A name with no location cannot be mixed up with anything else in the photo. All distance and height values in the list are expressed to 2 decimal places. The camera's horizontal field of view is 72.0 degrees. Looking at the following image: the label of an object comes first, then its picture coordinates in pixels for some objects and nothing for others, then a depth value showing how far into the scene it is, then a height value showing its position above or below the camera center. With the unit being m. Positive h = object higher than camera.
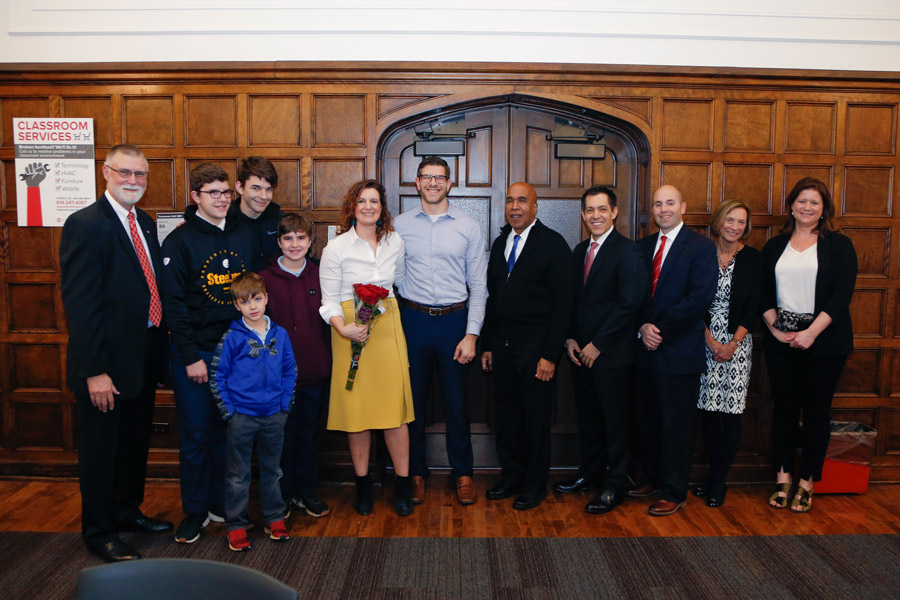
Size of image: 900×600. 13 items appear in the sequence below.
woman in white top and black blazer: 3.53 -0.31
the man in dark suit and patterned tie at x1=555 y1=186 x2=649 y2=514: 3.37 -0.34
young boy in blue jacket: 2.98 -0.64
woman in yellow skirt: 3.30 -0.30
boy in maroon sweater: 3.25 -0.43
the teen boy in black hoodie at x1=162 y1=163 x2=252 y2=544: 3.04 -0.22
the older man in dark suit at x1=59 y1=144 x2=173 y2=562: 2.81 -0.31
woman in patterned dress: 3.57 -0.40
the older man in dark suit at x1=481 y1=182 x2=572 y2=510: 3.43 -0.37
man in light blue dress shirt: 3.50 -0.15
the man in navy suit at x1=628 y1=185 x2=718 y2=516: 3.39 -0.35
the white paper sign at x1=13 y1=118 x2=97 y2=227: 3.96 +0.57
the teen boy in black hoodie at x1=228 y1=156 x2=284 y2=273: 3.29 +0.30
